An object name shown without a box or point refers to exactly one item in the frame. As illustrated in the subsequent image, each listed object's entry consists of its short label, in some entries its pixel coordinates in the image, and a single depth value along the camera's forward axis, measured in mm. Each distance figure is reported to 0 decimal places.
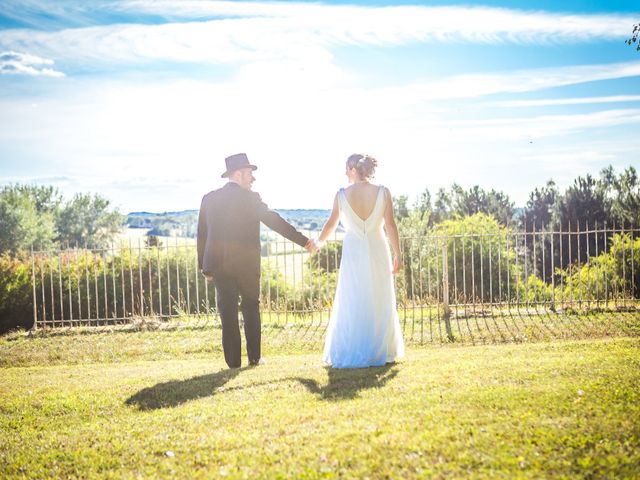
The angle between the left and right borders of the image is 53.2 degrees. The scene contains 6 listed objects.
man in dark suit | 7387
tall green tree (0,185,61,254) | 48125
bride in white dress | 7102
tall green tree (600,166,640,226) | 42591
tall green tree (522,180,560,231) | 54972
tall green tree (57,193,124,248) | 64425
